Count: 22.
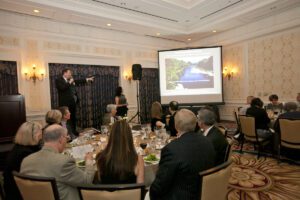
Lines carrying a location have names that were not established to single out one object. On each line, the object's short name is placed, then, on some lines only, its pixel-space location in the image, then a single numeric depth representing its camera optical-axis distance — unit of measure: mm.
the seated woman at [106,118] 7105
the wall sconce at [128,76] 8766
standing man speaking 5484
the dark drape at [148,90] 9383
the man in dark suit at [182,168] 1646
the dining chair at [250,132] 4500
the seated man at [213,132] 2373
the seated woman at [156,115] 4805
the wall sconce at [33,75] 6501
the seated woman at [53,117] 3350
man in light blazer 1708
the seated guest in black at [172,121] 4027
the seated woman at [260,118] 4621
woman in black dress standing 7457
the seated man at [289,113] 4022
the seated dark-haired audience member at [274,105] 6058
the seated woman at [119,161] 1674
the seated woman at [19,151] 2141
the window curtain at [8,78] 6066
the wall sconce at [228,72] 9078
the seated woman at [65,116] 3906
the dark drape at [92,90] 7071
